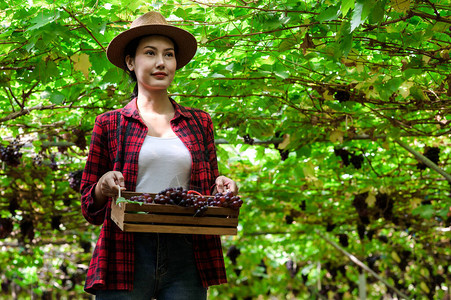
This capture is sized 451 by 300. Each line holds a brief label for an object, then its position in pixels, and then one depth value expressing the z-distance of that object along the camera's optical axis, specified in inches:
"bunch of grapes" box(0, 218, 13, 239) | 318.3
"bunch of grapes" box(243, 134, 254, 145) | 221.5
